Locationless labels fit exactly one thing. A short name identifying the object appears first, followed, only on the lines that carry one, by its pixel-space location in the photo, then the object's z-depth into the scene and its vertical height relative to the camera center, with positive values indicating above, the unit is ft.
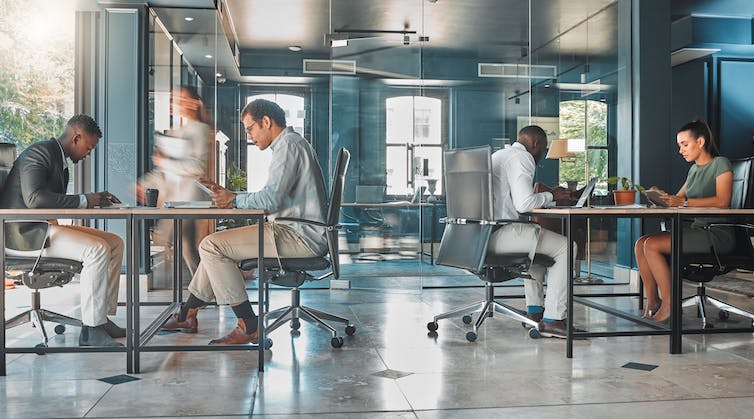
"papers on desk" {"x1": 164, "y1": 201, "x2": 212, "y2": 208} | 10.74 +0.02
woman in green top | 13.78 +0.14
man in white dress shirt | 12.71 -0.12
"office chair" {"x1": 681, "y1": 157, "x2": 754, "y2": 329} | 13.99 -1.01
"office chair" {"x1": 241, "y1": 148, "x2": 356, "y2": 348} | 11.96 -1.09
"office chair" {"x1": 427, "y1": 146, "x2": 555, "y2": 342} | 12.71 -0.59
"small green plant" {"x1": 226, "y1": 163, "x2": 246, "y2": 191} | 22.68 +0.86
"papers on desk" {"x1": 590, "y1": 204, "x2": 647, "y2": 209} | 11.92 -0.01
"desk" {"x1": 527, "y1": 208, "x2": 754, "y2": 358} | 11.39 -0.41
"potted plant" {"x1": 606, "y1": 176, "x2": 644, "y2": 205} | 12.78 +0.15
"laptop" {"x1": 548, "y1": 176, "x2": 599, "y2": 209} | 13.19 +0.25
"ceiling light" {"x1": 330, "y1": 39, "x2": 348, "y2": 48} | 22.18 +5.15
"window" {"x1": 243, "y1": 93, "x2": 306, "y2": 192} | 22.89 +1.69
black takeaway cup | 11.36 +0.14
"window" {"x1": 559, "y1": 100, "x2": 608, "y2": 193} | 22.08 +2.28
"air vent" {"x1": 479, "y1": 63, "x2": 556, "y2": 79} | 22.65 +4.39
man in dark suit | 11.18 -0.01
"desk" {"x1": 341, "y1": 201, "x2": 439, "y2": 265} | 22.32 -0.05
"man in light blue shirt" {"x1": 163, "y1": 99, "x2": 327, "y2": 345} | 11.63 -0.18
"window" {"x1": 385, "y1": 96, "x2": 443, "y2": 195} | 22.13 +2.05
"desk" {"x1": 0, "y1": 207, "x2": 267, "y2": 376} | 10.18 -0.61
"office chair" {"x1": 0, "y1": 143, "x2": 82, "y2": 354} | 11.73 -1.05
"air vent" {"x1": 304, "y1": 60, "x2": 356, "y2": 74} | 22.20 +4.56
